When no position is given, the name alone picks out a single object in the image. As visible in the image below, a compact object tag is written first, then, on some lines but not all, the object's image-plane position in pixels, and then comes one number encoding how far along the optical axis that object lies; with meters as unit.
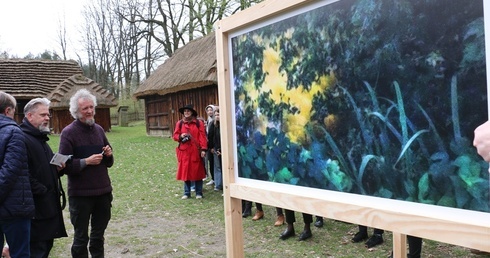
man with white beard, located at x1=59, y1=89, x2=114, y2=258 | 3.52
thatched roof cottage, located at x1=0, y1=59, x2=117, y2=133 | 21.64
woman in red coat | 6.98
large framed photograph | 1.46
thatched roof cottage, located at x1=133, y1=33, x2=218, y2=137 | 14.75
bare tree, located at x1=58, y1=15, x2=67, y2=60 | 36.75
